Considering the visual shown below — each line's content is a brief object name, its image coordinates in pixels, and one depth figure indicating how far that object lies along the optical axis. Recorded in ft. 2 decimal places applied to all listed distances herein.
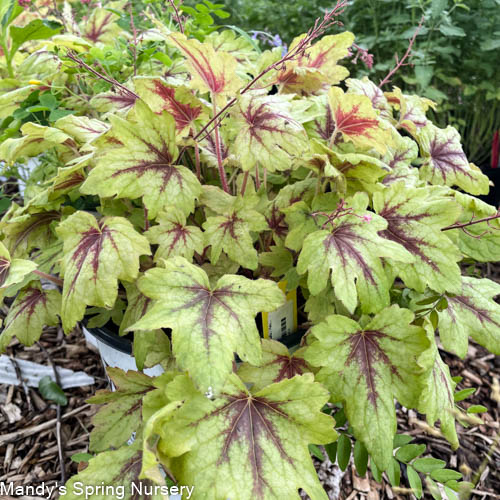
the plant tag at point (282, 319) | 1.21
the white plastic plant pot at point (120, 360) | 1.30
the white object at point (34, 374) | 2.00
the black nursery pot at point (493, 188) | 2.54
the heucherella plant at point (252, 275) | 0.93
